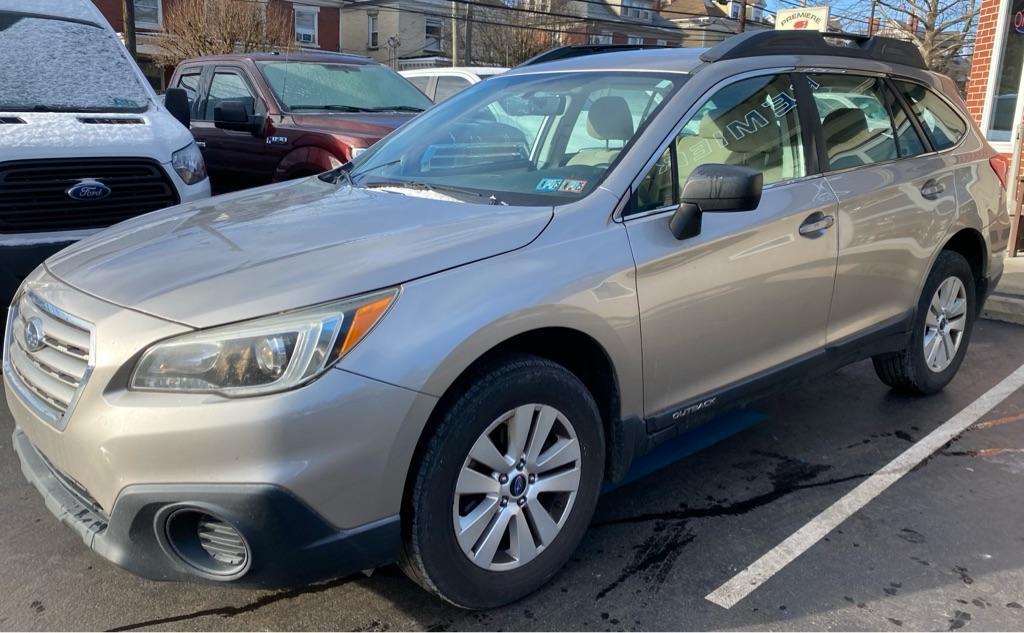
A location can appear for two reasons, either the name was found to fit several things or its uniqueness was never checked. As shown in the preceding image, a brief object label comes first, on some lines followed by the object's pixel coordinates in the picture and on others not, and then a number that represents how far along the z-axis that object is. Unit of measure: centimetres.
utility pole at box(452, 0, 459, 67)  2808
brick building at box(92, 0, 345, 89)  3250
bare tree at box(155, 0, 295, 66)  2631
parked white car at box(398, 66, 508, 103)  1001
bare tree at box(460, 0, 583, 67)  3806
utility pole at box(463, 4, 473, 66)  3131
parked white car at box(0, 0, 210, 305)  457
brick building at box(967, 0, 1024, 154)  976
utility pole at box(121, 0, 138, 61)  2214
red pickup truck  695
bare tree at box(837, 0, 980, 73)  2436
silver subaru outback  221
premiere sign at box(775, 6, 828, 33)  1439
